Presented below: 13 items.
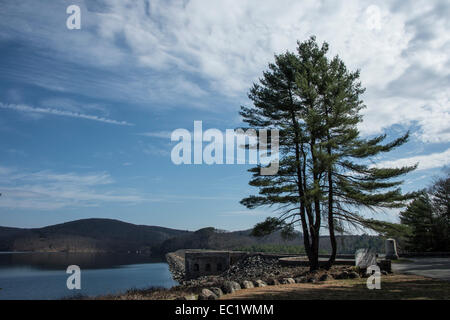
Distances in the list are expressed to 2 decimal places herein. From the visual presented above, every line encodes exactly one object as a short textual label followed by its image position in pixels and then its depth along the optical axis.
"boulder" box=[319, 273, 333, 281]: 16.58
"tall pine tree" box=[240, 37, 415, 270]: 19.92
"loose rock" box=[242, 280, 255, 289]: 14.28
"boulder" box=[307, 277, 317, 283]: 16.20
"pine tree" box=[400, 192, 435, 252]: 36.72
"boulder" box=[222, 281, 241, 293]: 12.81
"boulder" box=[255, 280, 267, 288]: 14.97
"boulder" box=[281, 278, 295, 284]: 15.89
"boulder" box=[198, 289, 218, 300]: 10.98
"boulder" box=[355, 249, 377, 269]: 18.59
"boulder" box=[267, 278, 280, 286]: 15.57
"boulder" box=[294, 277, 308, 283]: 16.38
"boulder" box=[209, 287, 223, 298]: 11.83
